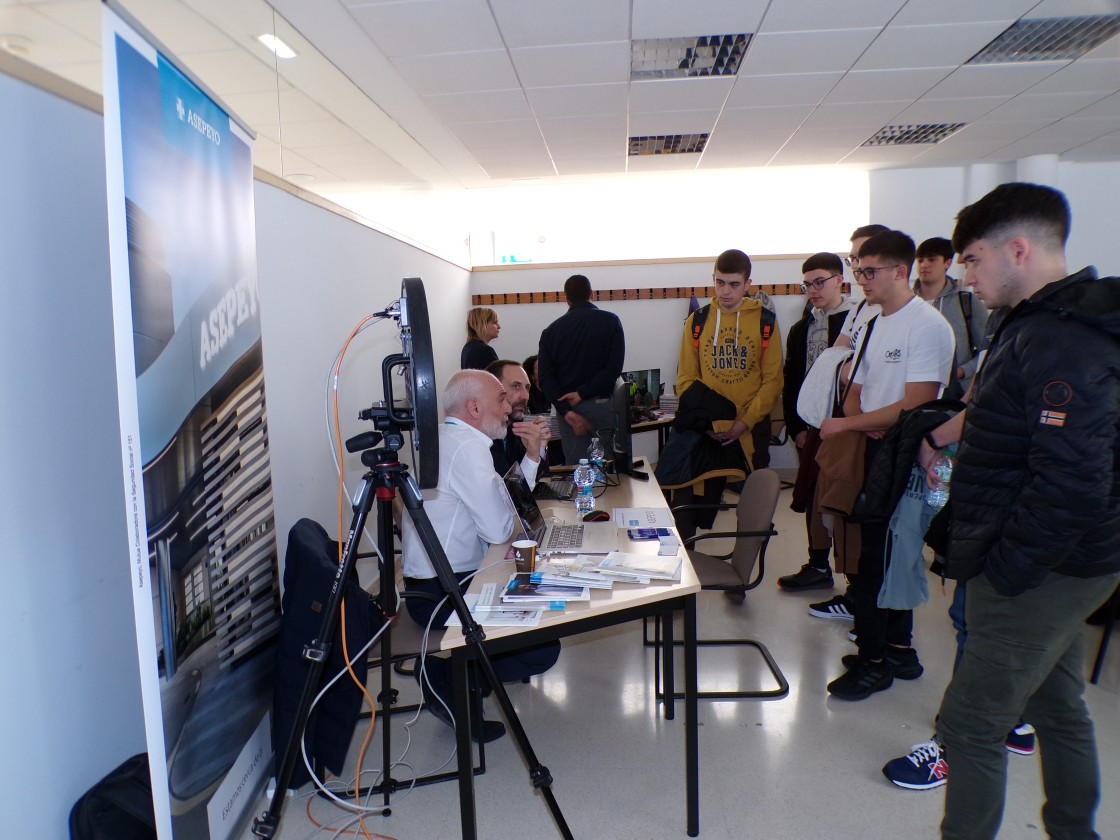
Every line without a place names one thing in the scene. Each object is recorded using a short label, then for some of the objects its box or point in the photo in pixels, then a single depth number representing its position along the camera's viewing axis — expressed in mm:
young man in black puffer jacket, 1334
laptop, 2100
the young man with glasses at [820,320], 3613
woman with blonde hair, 5469
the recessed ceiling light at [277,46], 3166
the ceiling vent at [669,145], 5582
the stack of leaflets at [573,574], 1784
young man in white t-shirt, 2410
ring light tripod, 1413
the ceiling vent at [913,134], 5488
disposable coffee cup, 1839
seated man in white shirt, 2137
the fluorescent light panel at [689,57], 3871
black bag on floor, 1400
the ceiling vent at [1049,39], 3756
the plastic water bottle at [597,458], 2912
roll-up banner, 1212
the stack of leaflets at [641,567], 1826
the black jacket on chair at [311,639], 1854
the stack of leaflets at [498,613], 1611
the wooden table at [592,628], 1595
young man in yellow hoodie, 3723
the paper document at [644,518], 2328
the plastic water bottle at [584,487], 2514
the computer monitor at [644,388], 5068
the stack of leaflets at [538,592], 1705
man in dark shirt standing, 4293
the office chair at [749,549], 2545
